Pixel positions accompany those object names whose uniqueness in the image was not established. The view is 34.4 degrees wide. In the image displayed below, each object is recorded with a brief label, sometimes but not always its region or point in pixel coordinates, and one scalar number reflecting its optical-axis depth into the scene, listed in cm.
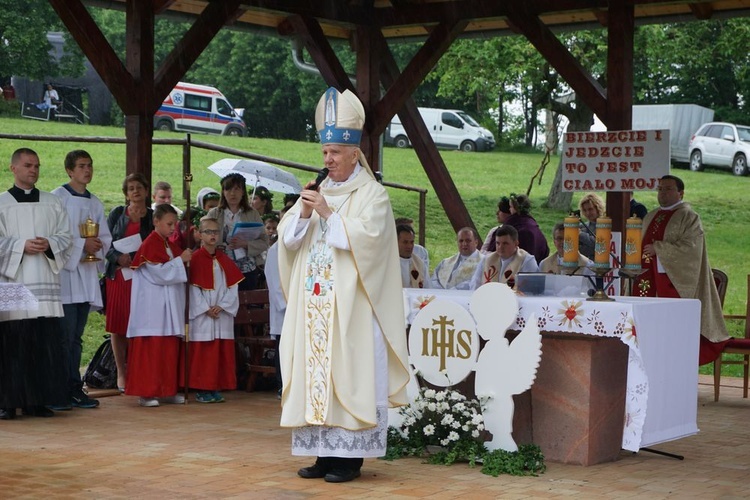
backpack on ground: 1019
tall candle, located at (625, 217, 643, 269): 720
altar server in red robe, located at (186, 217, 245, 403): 962
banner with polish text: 1046
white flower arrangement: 706
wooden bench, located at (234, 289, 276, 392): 1029
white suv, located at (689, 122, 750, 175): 2986
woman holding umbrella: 1055
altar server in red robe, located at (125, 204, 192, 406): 933
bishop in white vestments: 644
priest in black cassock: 839
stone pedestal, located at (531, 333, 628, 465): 701
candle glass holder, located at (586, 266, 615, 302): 702
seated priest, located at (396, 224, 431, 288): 1061
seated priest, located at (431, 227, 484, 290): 1035
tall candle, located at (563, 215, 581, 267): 738
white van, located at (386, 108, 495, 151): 3481
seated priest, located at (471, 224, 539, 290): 985
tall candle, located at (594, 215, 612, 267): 719
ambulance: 3431
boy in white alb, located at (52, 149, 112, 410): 891
